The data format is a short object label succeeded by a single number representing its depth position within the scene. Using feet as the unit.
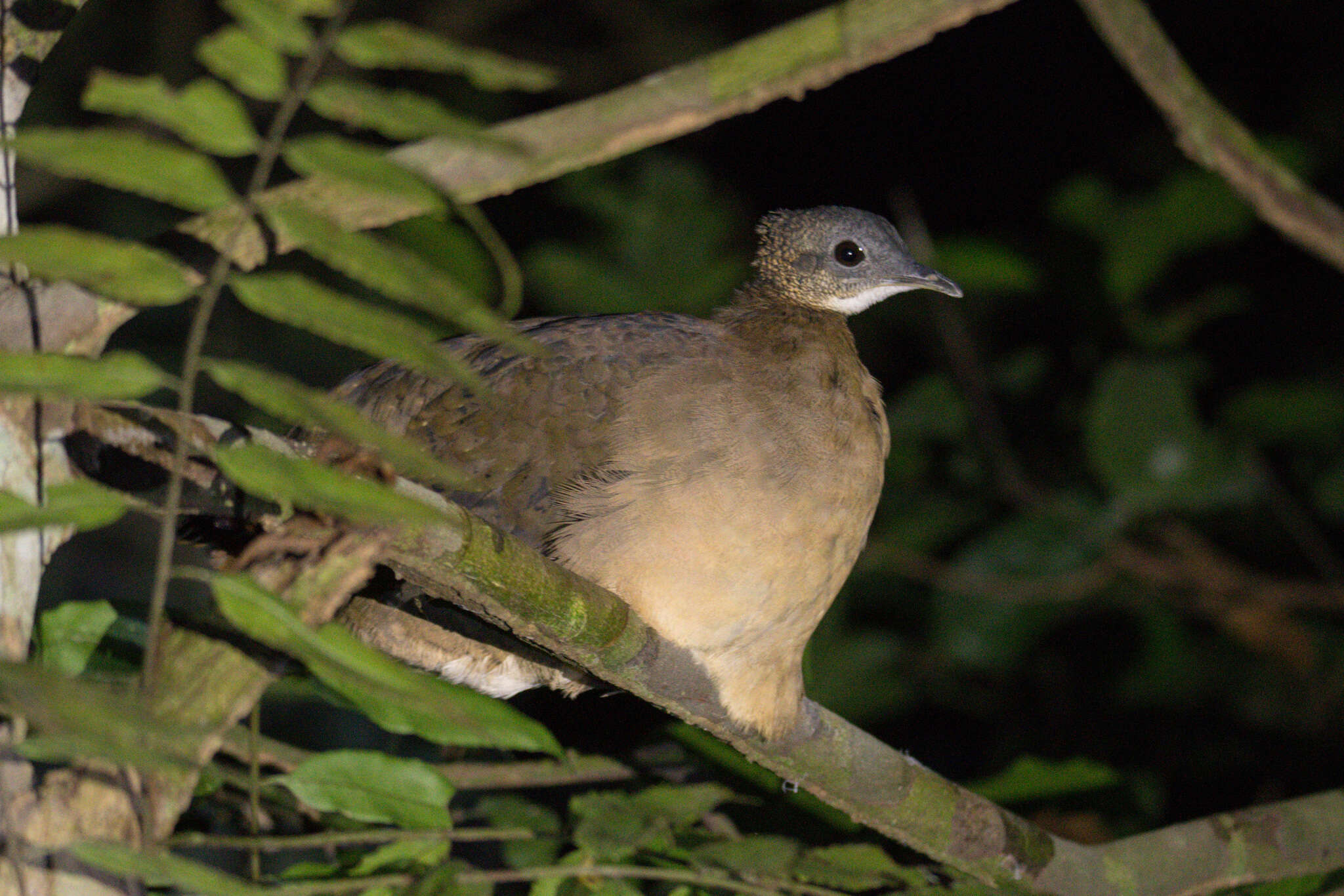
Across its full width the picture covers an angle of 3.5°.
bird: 26.58
